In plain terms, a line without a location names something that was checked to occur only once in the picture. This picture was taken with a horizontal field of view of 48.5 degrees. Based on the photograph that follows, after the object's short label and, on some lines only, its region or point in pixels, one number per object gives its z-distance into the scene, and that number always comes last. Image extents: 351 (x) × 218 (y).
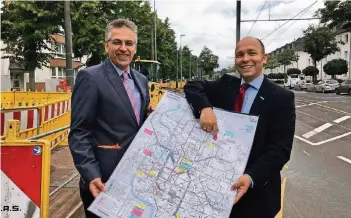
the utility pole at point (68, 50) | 14.35
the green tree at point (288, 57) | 75.06
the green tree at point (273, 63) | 91.24
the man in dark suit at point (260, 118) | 2.13
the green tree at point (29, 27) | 21.64
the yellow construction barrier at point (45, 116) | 6.31
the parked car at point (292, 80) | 60.47
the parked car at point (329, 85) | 41.12
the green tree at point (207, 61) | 112.00
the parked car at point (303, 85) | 51.09
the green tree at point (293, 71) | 77.14
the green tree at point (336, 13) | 48.81
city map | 1.99
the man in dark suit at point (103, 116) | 2.20
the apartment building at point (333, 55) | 53.19
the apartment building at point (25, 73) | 33.53
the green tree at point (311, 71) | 57.66
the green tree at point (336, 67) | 49.03
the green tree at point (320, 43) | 50.56
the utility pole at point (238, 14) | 16.75
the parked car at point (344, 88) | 35.02
